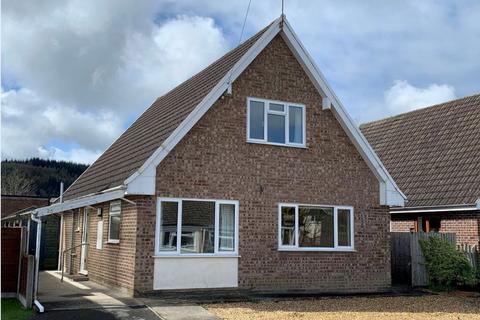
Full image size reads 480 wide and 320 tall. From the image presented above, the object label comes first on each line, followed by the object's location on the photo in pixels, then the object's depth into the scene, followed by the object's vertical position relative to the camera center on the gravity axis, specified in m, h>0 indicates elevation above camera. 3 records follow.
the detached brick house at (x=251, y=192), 15.03 +1.09
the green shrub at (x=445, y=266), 18.11 -0.99
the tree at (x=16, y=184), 72.69 +5.44
